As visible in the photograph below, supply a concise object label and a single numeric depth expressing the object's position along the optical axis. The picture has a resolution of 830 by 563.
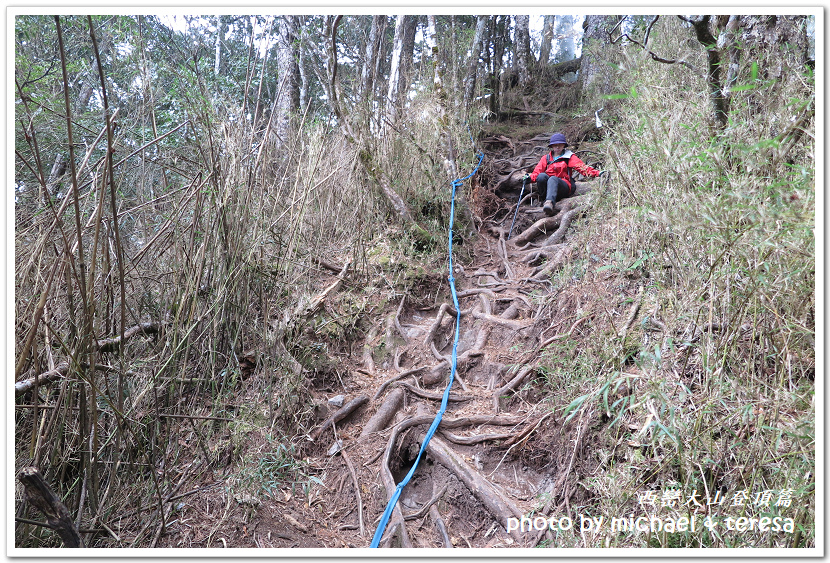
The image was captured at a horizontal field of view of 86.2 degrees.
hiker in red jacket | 4.72
